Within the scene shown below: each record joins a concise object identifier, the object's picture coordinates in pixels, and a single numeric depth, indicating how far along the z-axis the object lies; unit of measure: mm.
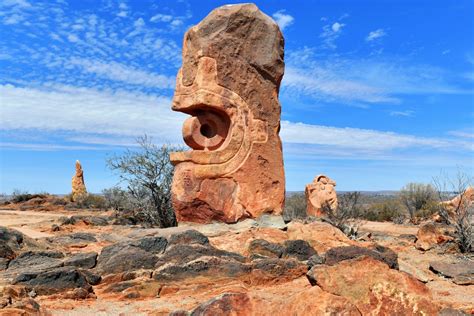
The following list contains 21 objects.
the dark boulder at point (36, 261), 6045
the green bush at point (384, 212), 21906
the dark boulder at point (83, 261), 6184
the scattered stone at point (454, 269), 7004
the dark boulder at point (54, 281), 5293
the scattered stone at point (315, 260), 6258
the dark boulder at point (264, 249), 6707
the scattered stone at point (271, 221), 8023
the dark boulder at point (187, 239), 6633
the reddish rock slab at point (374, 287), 3355
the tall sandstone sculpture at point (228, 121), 7898
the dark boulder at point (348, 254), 5812
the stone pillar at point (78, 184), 28188
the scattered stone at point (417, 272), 6869
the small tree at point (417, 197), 21828
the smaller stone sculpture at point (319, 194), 16953
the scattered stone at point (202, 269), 5816
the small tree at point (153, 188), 11734
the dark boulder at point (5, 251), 6547
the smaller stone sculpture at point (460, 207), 10062
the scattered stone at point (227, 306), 3242
